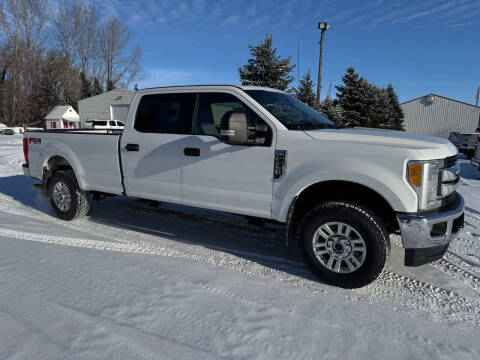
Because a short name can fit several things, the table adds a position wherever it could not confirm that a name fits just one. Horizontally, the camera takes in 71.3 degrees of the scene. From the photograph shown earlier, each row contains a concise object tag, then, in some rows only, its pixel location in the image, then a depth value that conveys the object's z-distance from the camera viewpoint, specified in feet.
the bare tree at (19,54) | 149.79
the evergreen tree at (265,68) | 79.41
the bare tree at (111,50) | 181.88
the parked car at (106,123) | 95.50
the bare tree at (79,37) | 173.47
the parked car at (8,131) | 126.62
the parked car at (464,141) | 57.22
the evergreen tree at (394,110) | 118.41
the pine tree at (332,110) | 80.94
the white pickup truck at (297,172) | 9.41
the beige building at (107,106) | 119.55
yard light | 59.31
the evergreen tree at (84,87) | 174.91
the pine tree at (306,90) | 92.96
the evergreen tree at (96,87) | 176.14
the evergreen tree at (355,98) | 90.02
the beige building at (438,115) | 128.47
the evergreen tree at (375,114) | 91.81
